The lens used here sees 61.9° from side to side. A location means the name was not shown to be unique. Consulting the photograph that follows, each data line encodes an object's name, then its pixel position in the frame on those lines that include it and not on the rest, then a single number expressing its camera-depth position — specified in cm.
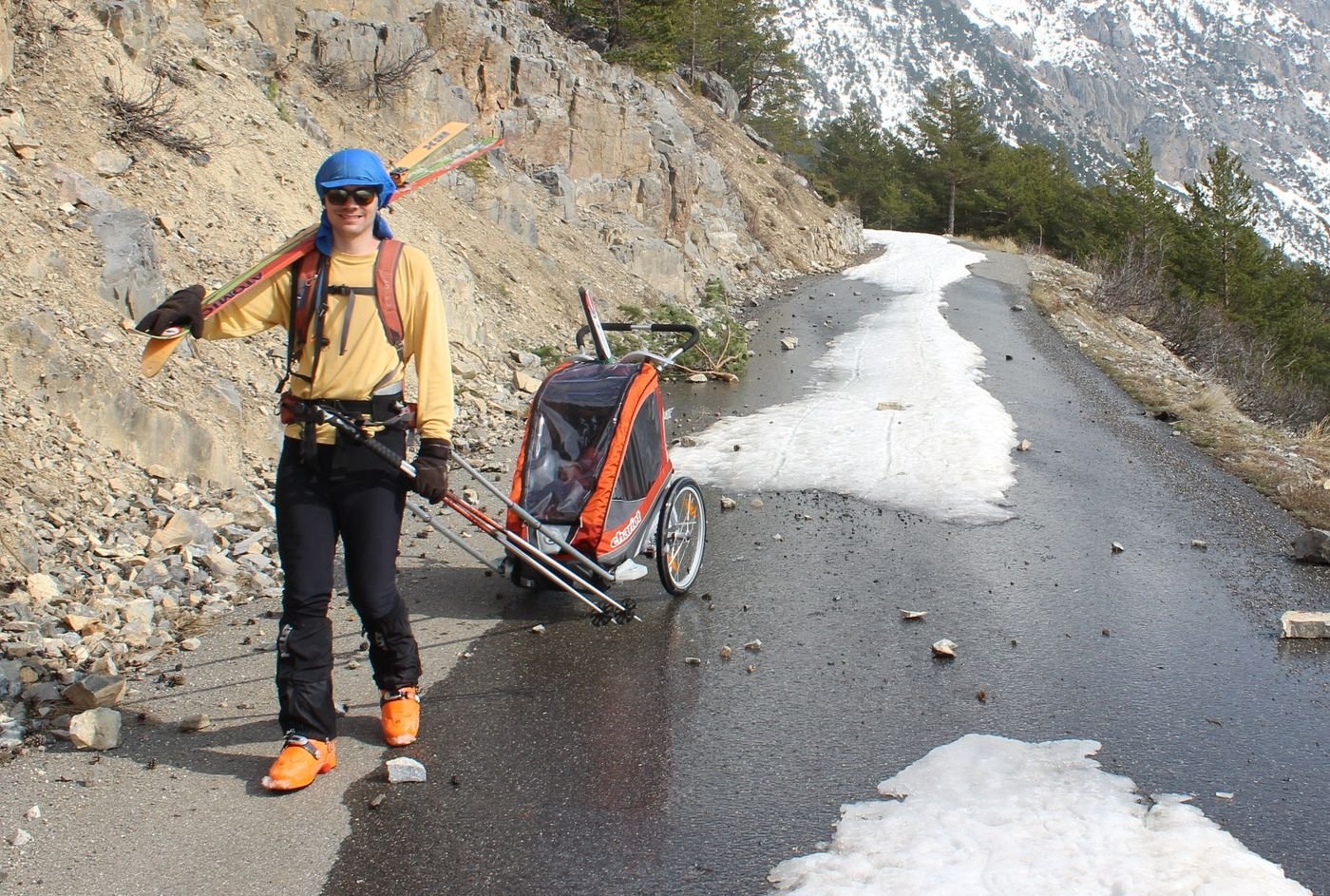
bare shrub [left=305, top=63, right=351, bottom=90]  1714
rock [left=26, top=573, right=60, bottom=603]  577
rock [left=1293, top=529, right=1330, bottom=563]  750
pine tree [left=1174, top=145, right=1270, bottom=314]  4756
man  431
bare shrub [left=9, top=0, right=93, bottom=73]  1033
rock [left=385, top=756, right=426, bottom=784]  437
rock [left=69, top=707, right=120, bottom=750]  451
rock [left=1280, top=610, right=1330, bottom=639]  617
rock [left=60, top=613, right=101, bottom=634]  557
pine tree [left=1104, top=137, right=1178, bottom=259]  5125
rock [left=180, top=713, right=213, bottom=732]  477
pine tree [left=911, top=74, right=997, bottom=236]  6600
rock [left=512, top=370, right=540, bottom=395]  1263
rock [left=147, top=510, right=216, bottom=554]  666
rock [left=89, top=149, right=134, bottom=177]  1001
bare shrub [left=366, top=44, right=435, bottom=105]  1820
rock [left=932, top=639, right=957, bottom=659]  577
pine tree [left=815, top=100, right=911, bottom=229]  6688
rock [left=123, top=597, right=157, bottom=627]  582
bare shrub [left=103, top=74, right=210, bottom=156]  1055
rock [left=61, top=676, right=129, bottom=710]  483
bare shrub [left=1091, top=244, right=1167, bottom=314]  2770
